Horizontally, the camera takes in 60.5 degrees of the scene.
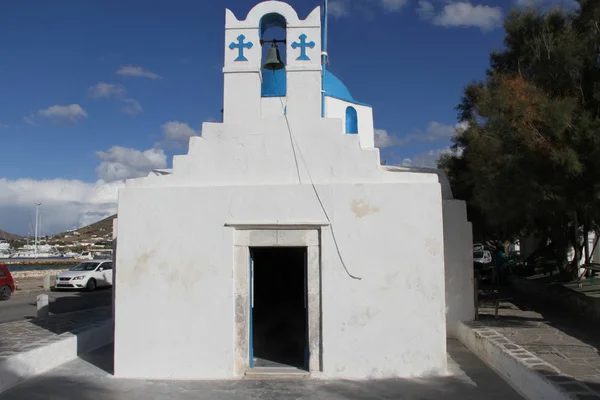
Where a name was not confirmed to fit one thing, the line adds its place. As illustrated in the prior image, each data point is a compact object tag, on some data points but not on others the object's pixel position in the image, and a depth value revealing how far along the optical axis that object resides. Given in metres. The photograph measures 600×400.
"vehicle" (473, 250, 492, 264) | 34.31
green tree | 8.91
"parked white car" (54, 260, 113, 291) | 23.61
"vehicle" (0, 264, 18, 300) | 19.89
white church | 7.13
